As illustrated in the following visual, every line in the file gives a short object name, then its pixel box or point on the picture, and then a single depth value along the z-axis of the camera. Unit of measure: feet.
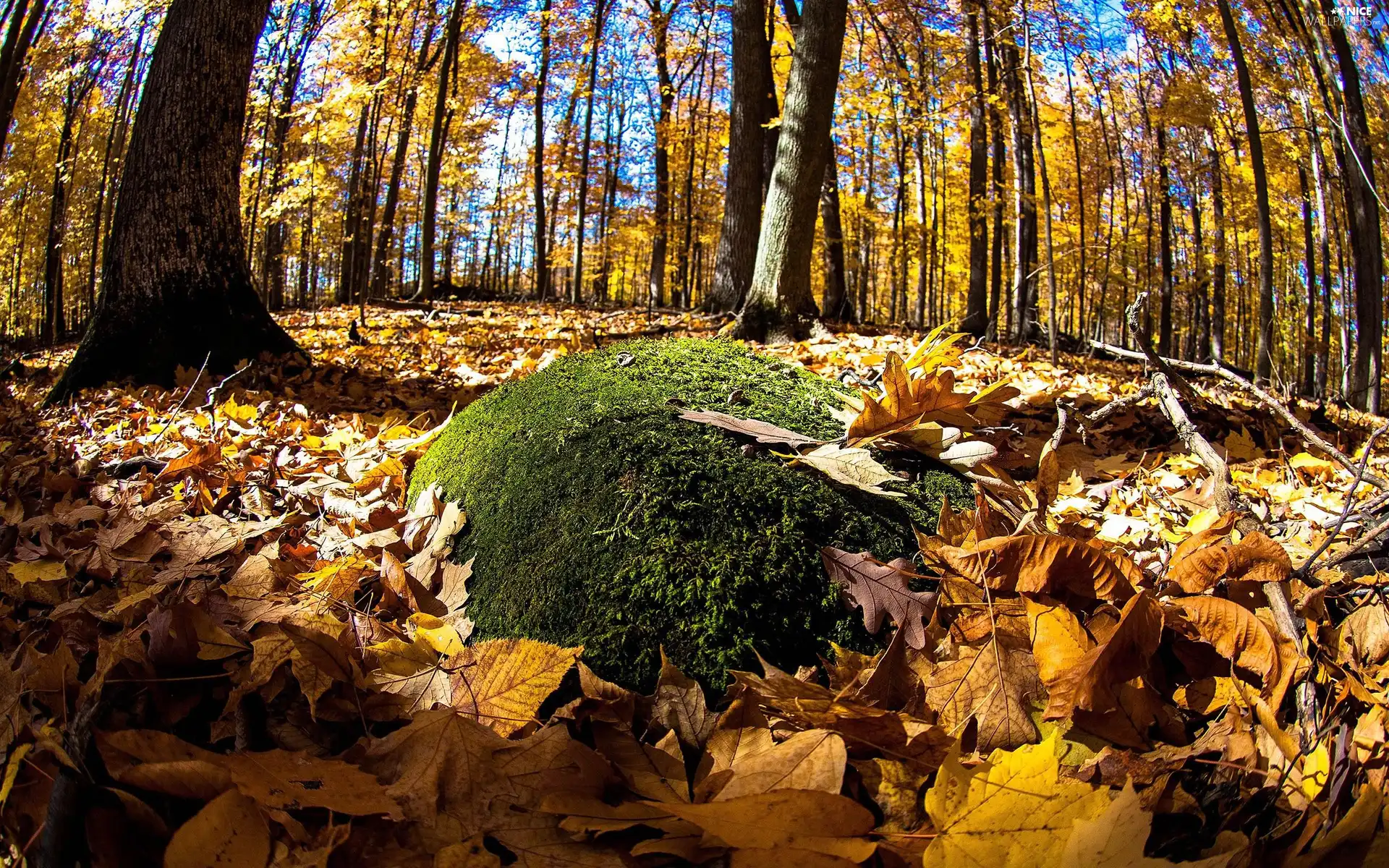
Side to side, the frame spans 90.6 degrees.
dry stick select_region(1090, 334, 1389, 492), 5.48
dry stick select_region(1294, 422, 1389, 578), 3.87
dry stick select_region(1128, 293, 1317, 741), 3.28
